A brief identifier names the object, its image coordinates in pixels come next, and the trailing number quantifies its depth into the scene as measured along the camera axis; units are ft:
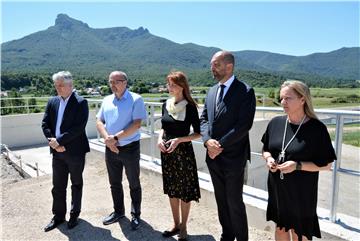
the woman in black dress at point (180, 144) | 9.86
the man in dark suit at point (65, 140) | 11.19
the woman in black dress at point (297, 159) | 6.97
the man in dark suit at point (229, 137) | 8.63
